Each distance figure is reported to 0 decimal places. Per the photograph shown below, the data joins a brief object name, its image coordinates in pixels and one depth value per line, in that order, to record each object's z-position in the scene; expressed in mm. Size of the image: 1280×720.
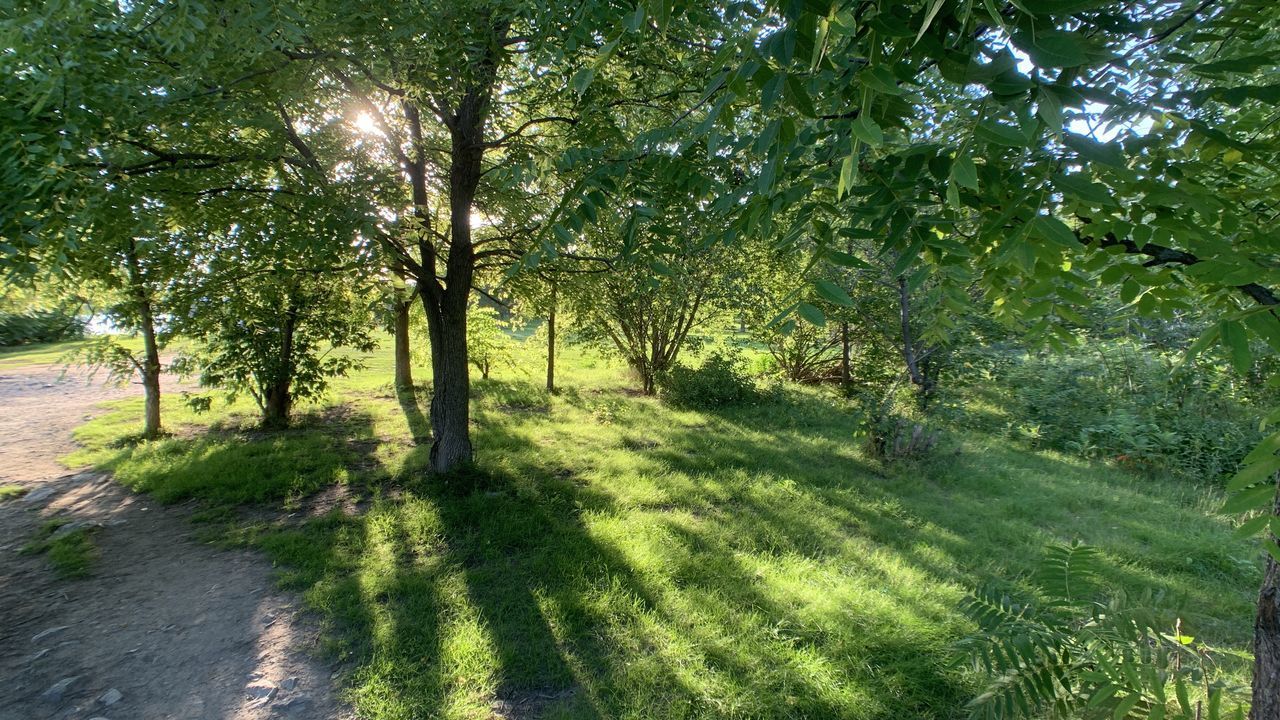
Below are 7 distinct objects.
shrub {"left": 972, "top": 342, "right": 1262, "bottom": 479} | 8391
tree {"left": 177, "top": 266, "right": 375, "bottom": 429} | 8613
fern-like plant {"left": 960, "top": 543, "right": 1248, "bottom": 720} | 2209
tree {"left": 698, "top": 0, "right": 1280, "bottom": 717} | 1150
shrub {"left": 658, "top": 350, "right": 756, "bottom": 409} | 12531
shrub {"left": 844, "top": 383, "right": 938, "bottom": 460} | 7957
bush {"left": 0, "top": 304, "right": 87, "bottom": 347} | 20719
